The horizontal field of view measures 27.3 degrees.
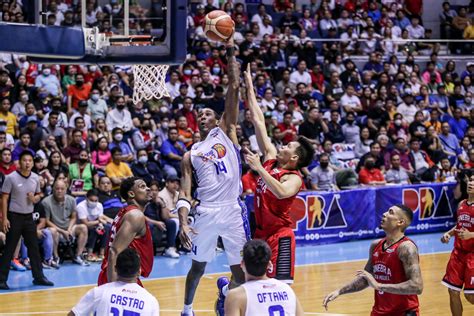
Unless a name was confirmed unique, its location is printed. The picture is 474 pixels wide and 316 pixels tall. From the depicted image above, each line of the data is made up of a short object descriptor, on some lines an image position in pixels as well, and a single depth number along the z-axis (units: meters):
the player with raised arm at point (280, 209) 8.96
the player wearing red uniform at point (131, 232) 8.27
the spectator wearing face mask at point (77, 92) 17.98
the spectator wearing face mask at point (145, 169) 16.61
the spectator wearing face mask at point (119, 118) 17.52
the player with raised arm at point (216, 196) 9.84
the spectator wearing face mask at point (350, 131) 20.27
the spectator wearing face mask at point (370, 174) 18.56
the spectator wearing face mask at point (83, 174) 15.62
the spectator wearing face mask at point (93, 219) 15.03
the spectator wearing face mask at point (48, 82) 17.81
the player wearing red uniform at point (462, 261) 10.30
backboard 8.82
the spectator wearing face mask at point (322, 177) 18.02
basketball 9.71
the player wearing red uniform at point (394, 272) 7.83
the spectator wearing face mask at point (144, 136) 17.34
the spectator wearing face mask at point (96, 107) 17.69
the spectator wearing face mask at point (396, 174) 19.11
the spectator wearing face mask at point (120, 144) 16.77
